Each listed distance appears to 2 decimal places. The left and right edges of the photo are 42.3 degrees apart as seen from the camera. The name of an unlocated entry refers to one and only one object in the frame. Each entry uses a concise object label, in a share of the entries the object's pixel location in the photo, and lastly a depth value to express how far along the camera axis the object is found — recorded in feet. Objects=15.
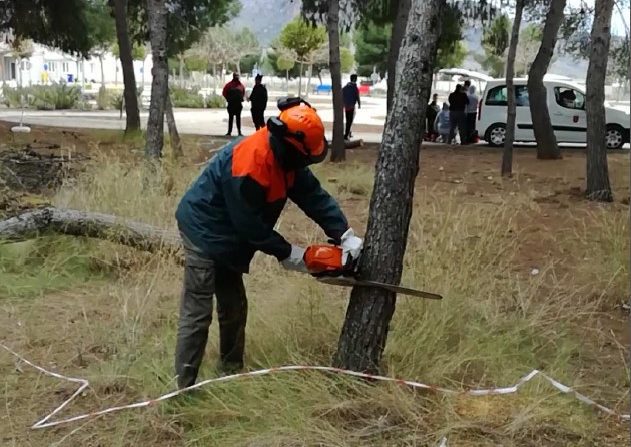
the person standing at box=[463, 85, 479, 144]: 67.69
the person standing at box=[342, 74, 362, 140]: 63.93
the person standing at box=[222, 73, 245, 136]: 64.23
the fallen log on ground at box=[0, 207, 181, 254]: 19.96
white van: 61.72
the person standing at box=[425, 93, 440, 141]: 69.80
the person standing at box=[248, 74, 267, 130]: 62.75
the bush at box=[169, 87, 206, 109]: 122.42
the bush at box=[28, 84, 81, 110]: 108.06
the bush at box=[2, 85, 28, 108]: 108.78
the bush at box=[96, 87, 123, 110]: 113.82
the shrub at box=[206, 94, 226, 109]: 123.34
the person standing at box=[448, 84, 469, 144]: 63.98
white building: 231.30
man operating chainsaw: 10.64
